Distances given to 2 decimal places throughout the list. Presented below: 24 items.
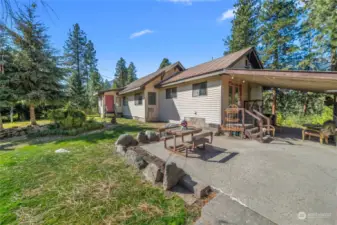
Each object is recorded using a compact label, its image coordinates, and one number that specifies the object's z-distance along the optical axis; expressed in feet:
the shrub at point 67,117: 27.63
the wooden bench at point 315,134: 18.60
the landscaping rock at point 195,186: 8.36
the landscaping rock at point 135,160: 11.87
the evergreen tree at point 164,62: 93.25
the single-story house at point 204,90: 20.16
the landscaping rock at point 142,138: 19.52
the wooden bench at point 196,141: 13.94
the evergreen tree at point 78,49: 83.15
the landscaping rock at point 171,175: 9.03
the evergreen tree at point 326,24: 32.27
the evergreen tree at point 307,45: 38.52
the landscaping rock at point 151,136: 20.25
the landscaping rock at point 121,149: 15.29
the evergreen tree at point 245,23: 54.90
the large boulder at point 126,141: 17.31
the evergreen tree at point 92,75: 73.92
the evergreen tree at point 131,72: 122.21
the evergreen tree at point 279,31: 41.73
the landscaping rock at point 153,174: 9.86
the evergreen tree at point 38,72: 30.40
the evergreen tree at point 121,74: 127.65
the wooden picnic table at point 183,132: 14.75
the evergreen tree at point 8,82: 27.94
